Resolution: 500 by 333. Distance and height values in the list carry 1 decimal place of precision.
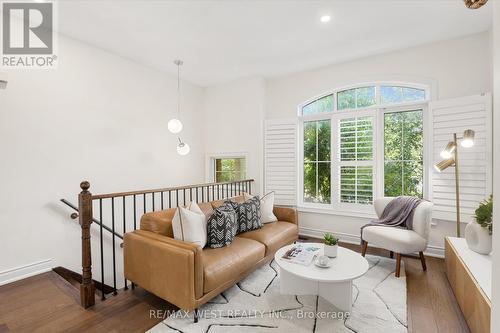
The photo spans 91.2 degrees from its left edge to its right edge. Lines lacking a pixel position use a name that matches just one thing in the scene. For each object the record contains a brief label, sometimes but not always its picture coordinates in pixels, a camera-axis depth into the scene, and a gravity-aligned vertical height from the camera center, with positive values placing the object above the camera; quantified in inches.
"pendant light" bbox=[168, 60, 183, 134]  134.8 +40.5
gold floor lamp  112.3 +1.9
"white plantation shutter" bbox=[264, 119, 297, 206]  167.0 +4.3
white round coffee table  76.7 -34.6
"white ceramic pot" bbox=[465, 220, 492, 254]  86.3 -26.4
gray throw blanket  118.6 -24.1
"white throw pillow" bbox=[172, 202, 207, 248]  90.0 -22.8
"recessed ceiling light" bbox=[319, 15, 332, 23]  104.7 +63.8
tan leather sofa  76.1 -34.3
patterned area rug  75.2 -49.5
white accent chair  106.0 -31.8
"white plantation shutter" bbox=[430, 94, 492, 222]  110.7 +5.1
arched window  137.7 +12.8
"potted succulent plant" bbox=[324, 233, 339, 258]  89.7 -30.0
